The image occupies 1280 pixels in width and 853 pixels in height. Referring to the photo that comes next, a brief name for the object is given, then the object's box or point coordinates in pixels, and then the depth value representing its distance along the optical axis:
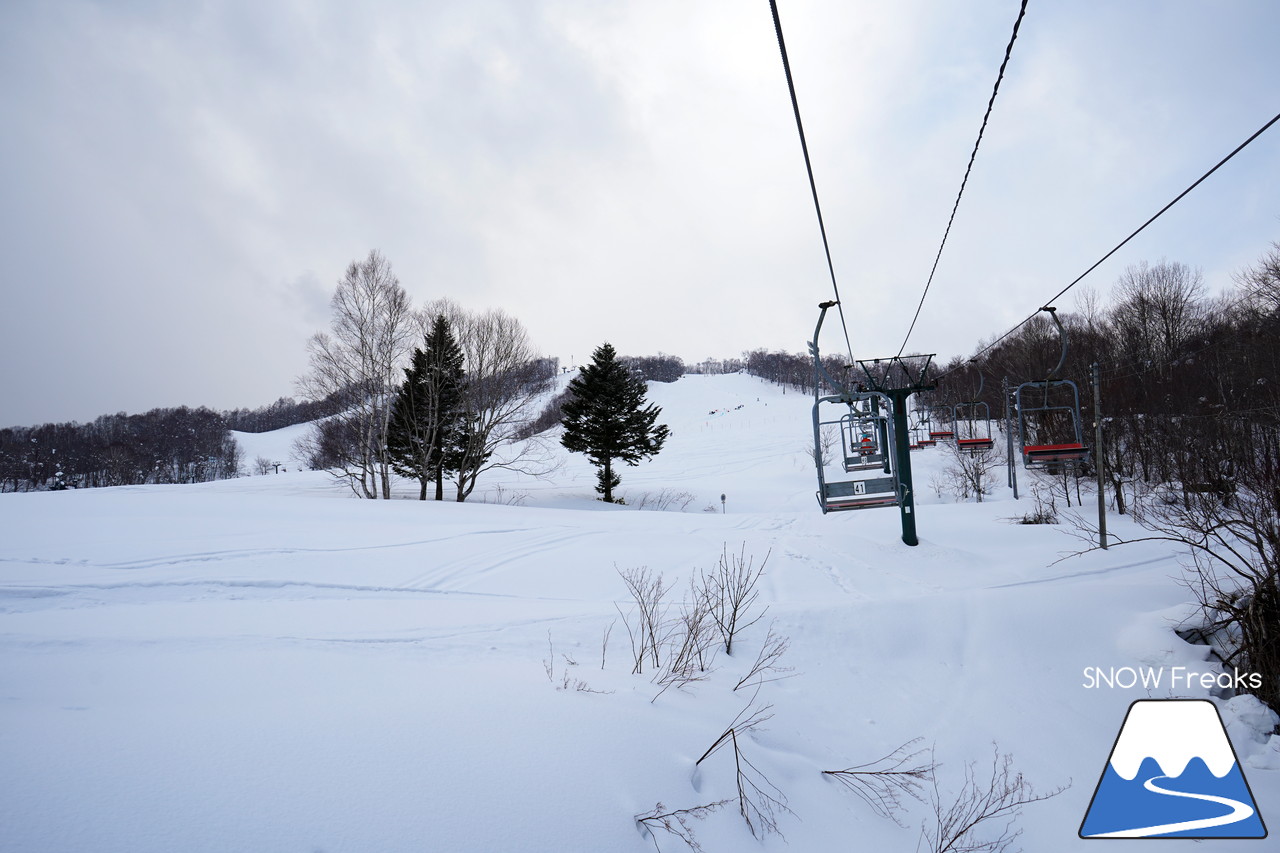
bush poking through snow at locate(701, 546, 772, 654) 7.08
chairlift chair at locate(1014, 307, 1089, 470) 10.24
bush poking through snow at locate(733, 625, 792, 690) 6.38
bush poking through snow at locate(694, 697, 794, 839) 3.71
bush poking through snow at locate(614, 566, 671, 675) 6.11
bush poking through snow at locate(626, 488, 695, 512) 27.67
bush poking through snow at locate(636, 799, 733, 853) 3.19
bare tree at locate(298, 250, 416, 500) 21.31
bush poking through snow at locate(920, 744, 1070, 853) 4.12
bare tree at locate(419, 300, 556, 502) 23.88
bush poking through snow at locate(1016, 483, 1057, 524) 17.84
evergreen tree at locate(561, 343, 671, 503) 27.58
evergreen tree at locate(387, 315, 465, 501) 23.62
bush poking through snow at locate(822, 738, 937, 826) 4.36
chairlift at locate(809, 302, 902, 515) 9.52
